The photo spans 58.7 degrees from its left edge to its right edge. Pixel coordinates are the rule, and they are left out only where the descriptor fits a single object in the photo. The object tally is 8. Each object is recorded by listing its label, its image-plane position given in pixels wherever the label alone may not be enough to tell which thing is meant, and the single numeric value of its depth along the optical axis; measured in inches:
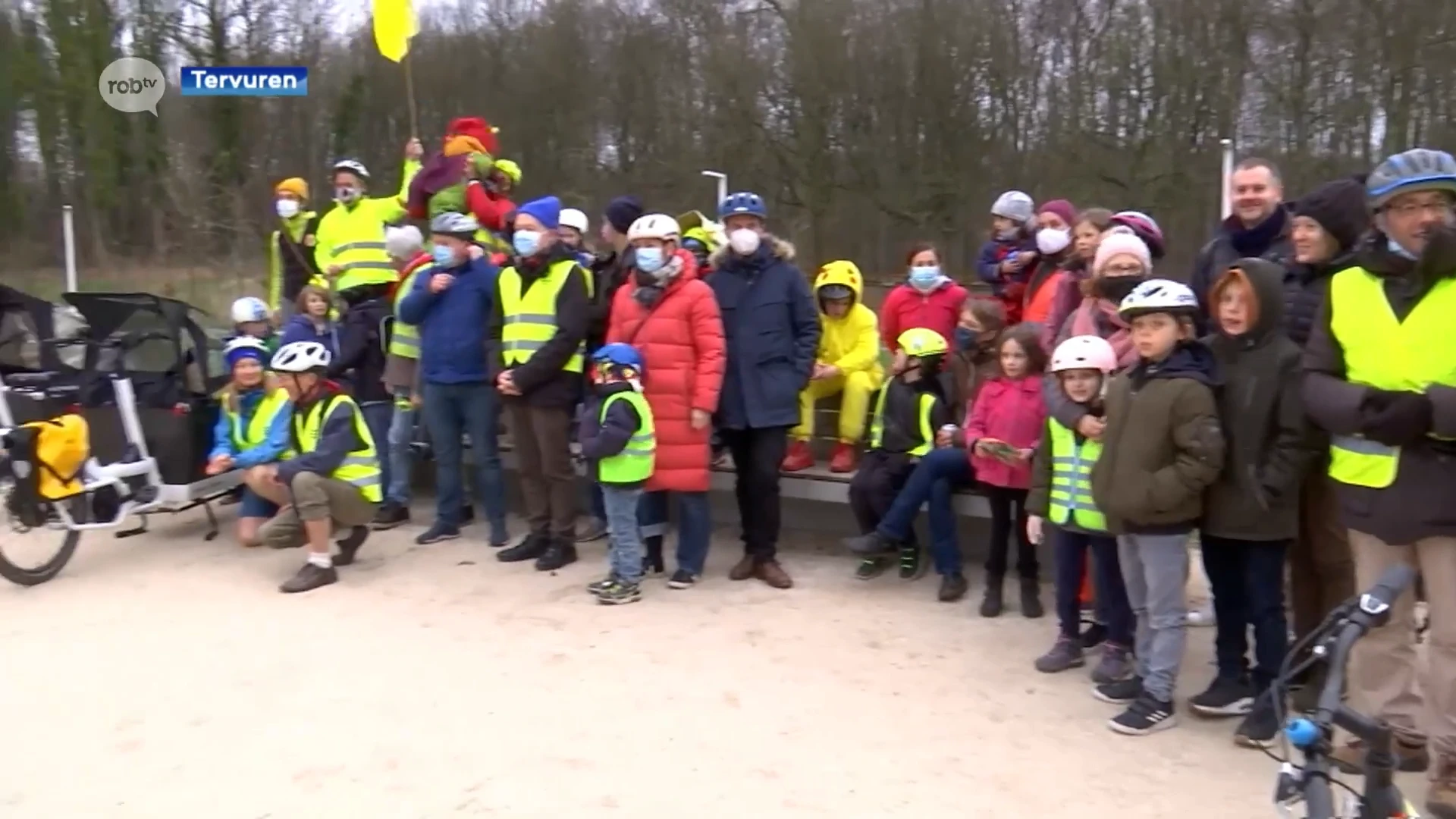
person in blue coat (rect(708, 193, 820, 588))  224.7
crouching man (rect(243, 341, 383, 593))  232.1
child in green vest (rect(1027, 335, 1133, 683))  179.3
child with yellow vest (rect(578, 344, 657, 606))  214.7
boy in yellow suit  244.8
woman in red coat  221.9
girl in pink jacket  204.1
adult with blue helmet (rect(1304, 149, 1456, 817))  133.8
